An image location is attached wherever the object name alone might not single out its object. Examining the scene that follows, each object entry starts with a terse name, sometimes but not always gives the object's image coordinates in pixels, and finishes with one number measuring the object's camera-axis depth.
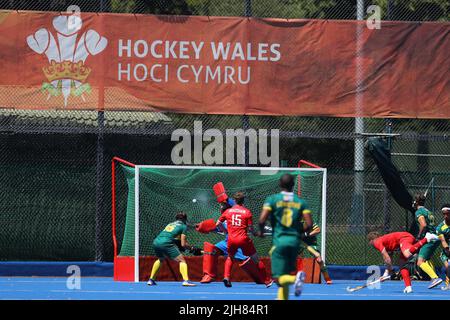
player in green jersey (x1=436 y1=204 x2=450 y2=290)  21.62
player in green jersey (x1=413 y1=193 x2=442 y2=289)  21.00
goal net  22.67
